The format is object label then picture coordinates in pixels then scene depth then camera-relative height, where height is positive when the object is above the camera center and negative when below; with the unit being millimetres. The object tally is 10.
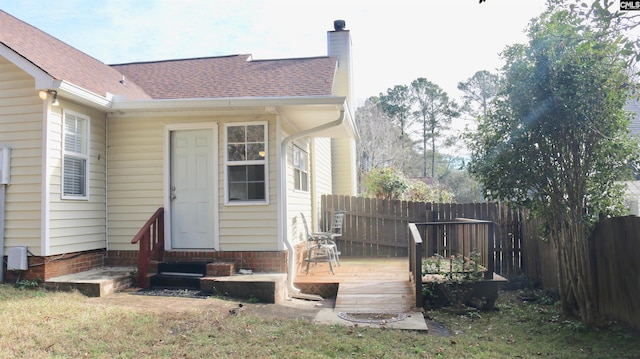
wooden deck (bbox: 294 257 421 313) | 5935 -1234
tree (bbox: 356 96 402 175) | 31469 +3929
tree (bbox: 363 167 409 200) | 14055 +509
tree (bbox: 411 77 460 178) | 32125 +6283
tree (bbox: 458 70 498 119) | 31766 +7314
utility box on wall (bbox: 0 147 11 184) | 6406 +549
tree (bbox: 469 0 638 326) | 4910 +634
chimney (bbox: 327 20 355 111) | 13188 +4118
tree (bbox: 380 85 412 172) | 32094 +6387
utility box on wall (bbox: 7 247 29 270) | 6223 -694
